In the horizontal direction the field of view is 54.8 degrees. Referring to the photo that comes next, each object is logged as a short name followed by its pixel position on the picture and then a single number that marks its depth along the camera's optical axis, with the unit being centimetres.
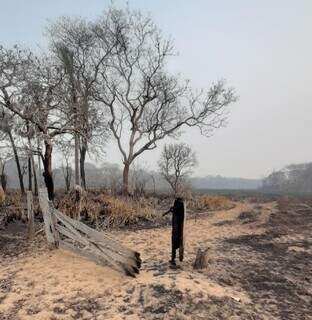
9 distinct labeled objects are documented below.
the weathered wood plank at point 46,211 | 706
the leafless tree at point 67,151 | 1457
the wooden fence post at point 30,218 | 788
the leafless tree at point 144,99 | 1851
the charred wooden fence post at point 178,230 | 633
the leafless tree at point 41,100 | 1283
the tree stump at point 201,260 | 624
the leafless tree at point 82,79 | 1464
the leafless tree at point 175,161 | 2366
